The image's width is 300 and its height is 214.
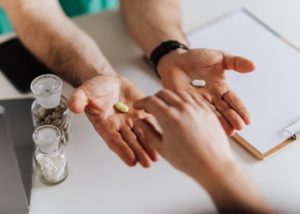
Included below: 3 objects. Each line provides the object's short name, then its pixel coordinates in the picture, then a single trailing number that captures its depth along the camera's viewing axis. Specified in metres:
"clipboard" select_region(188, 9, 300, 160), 1.12
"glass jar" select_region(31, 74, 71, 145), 1.08
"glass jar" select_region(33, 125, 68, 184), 1.02
